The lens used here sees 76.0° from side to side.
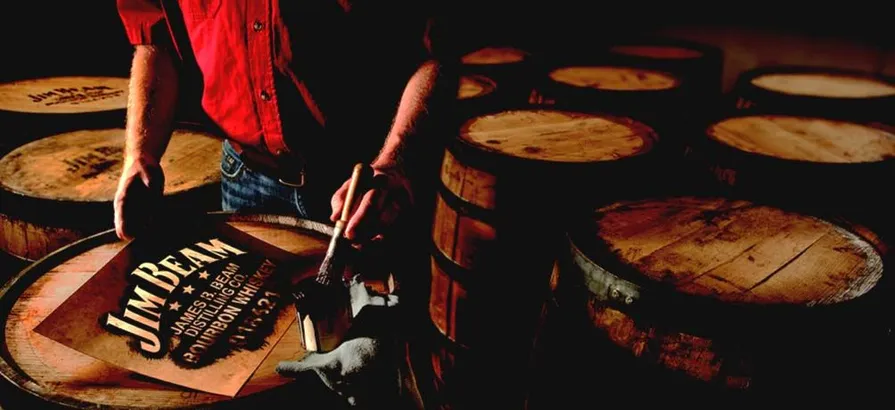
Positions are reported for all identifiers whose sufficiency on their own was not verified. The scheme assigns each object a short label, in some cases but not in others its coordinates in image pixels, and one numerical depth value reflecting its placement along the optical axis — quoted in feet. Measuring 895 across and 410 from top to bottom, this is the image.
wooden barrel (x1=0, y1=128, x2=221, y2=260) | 6.43
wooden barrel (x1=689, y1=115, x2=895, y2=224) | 6.24
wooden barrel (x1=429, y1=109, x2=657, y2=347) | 6.40
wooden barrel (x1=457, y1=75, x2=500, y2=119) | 9.02
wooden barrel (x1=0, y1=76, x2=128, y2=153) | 8.55
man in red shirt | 5.87
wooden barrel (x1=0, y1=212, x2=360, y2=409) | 3.65
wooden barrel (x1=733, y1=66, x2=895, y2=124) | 8.68
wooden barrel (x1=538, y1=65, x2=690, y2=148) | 8.65
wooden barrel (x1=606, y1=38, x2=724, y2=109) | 10.66
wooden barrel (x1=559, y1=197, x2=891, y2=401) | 3.89
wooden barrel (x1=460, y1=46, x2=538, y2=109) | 10.66
